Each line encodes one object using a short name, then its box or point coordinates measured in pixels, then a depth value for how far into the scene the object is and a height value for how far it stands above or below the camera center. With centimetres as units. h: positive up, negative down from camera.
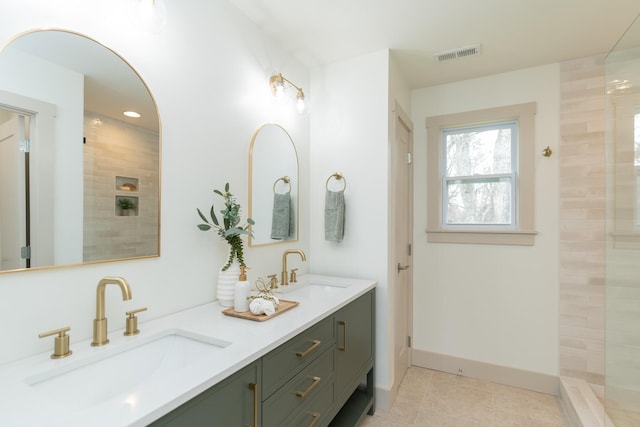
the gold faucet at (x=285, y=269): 206 -36
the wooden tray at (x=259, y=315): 139 -45
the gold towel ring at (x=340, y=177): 243 +27
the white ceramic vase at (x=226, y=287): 159 -36
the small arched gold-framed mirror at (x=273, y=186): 199 +18
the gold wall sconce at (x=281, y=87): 209 +83
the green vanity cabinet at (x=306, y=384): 94 -66
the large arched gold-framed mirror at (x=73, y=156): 100 +20
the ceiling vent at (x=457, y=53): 229 +116
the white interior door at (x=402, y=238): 252 -20
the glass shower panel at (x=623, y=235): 173 -12
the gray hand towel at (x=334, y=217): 234 -3
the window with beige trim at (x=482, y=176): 261 +33
